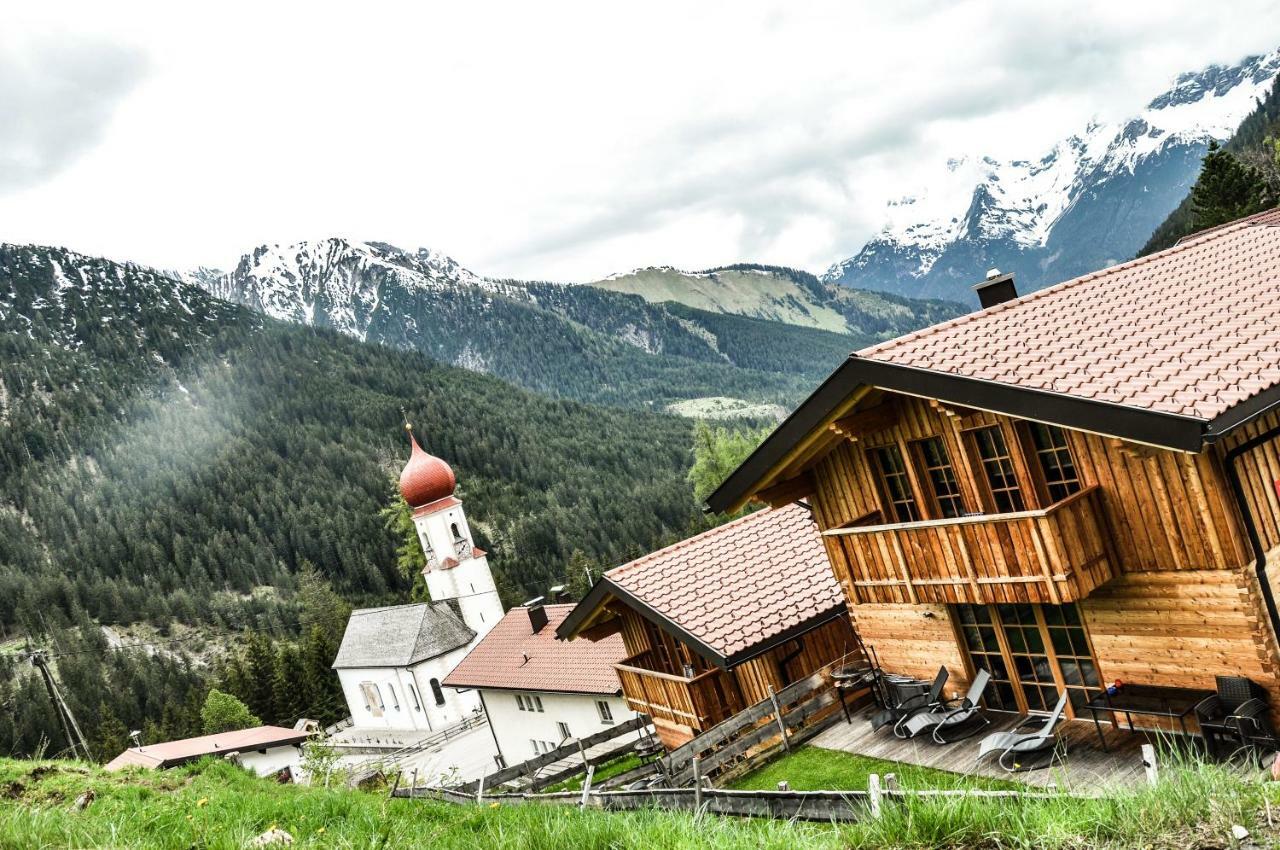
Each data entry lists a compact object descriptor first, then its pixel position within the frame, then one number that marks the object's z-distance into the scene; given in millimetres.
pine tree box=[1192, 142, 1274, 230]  49469
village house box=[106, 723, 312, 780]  45469
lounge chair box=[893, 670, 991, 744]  12859
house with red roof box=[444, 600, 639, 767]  28047
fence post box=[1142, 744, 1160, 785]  6422
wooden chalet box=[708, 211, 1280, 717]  10023
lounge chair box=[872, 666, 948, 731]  13578
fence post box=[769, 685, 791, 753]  14938
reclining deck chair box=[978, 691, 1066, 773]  10869
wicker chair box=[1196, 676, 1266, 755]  9914
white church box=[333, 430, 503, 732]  61875
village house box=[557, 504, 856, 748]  16438
